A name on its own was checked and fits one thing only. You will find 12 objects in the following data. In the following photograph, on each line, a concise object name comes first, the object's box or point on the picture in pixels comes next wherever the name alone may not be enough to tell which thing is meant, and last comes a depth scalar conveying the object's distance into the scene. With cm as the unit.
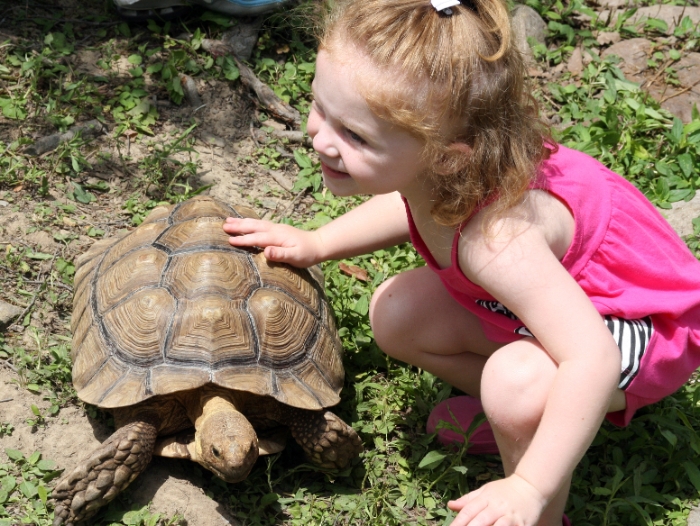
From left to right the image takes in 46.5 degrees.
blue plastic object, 443
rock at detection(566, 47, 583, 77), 461
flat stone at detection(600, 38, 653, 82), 454
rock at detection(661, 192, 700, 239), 358
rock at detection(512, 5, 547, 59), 472
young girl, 196
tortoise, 246
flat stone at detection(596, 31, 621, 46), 475
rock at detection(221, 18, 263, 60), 443
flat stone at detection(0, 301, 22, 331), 303
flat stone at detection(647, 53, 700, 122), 426
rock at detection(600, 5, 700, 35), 485
